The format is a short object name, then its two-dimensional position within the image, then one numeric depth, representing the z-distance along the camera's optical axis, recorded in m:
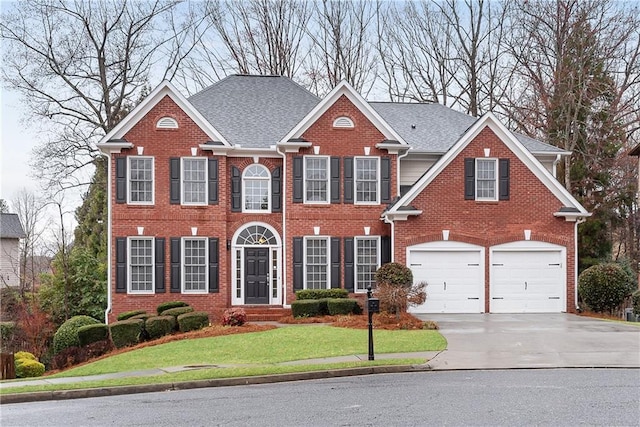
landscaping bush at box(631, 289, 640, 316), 23.37
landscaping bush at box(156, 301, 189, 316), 24.66
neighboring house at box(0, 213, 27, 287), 48.53
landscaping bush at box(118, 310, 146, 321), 23.77
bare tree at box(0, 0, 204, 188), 35.84
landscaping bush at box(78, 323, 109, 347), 21.50
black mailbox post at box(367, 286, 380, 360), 14.91
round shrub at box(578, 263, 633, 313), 24.56
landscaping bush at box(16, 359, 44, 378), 19.78
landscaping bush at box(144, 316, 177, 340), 21.28
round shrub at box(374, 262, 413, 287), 23.39
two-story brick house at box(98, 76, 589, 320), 25.30
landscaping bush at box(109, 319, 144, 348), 20.95
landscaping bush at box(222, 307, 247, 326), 21.97
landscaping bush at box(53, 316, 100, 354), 22.30
